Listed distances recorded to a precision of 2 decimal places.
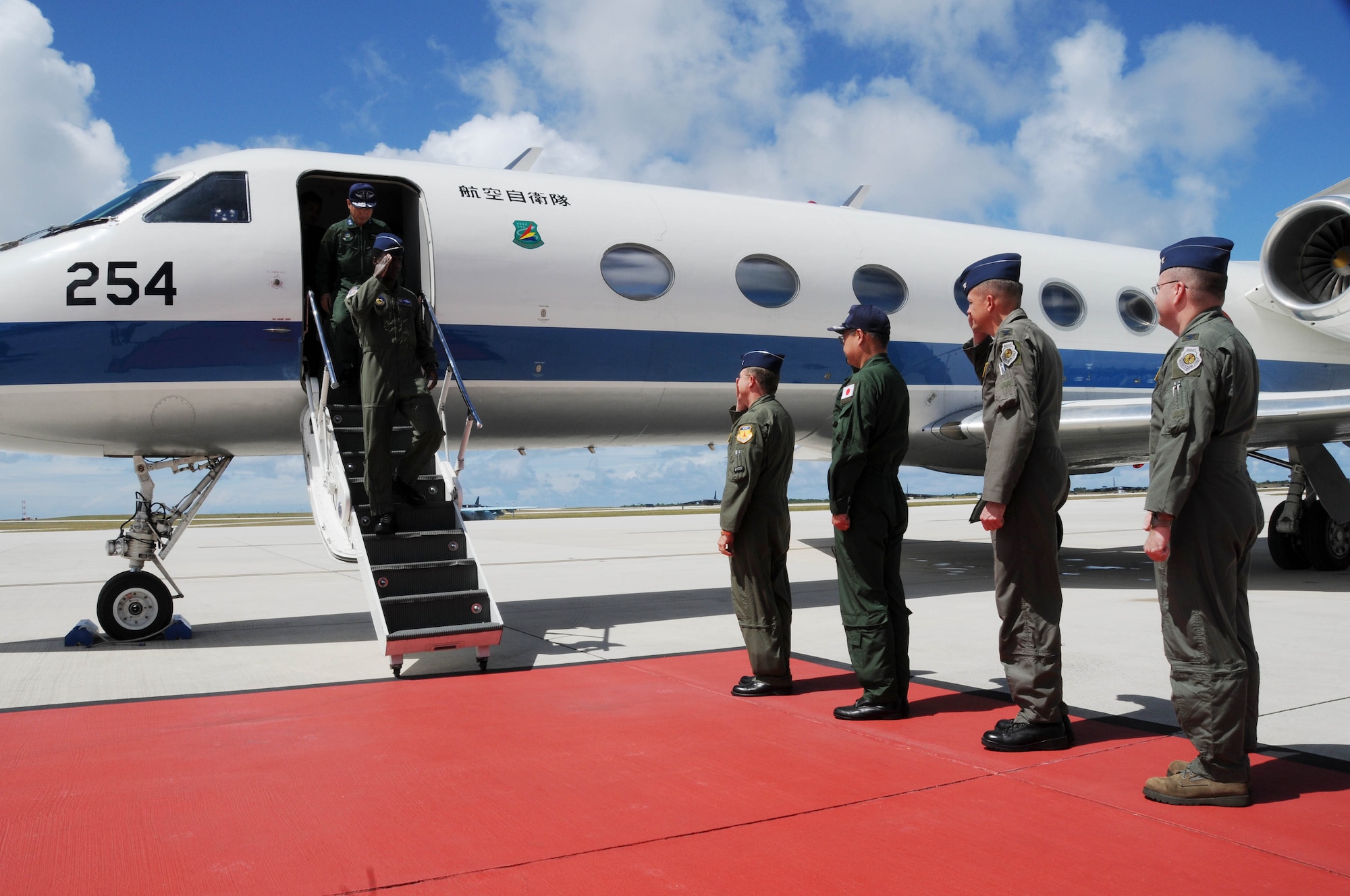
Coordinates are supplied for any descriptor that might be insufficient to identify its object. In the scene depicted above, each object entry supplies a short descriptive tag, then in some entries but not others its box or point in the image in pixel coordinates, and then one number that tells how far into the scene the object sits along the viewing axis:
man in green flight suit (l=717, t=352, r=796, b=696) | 5.11
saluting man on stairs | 6.23
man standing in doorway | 7.05
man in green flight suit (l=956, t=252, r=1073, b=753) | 3.93
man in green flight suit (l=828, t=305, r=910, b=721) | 4.52
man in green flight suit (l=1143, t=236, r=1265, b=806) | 3.28
